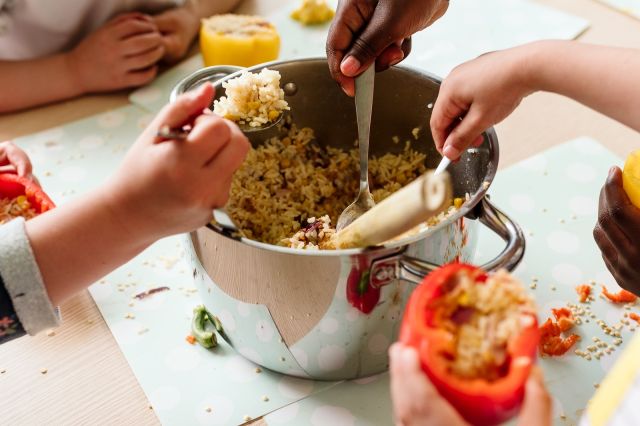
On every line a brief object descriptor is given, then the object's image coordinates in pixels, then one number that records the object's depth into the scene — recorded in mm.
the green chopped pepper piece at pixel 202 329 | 747
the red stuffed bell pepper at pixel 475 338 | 403
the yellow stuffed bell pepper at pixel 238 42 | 1091
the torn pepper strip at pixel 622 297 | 784
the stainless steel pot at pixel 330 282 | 586
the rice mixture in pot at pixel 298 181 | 792
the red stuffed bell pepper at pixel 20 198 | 755
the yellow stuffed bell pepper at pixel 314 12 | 1254
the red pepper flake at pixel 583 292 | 791
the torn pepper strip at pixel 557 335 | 732
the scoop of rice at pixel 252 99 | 744
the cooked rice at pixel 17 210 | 754
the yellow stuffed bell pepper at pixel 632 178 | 695
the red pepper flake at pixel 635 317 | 767
